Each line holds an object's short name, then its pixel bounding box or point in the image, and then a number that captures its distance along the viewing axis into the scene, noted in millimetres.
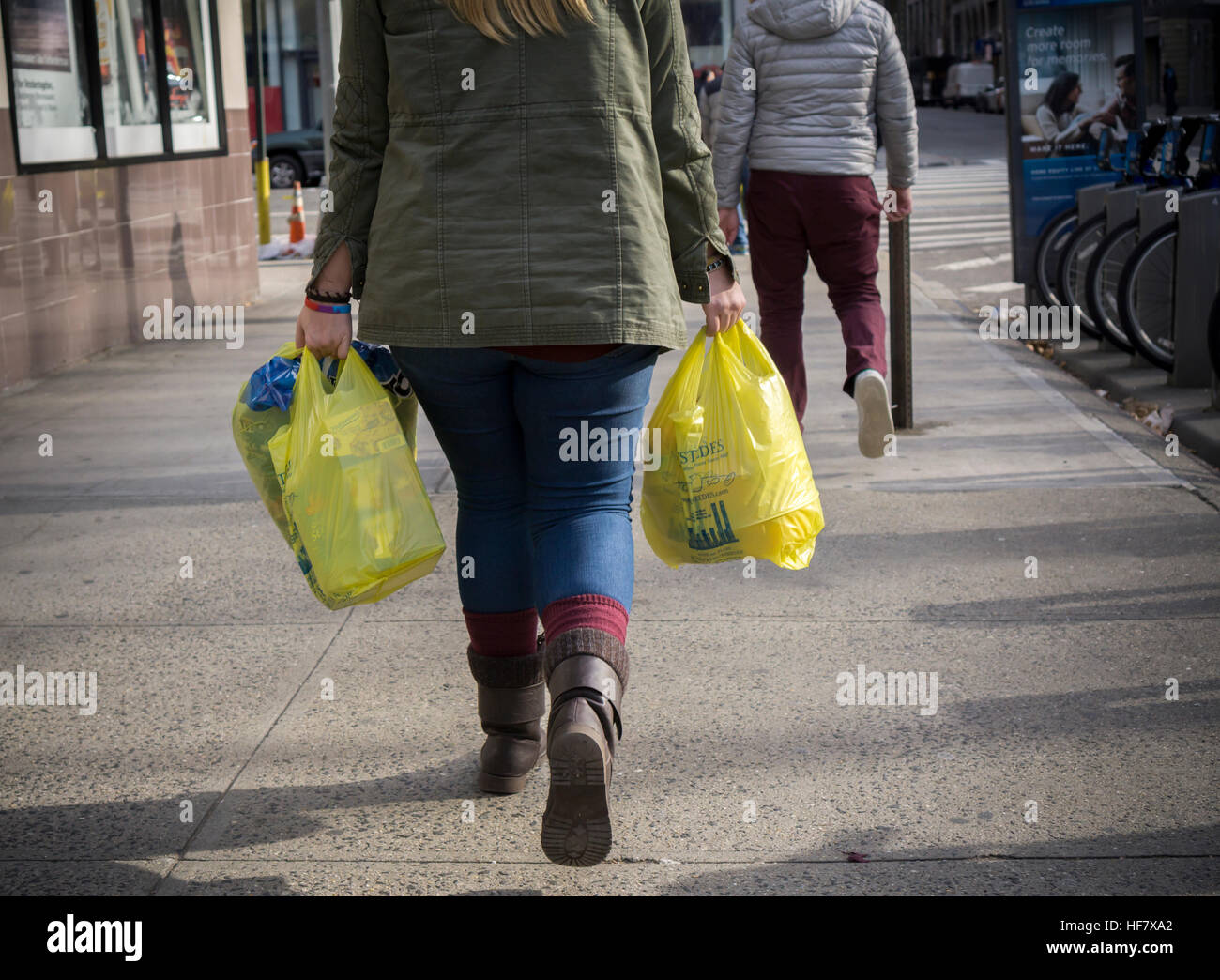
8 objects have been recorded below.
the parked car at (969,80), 58062
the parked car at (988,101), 53250
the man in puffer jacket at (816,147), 5691
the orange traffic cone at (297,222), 16156
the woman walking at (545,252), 2537
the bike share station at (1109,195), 7125
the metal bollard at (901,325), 6488
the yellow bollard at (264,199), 15844
